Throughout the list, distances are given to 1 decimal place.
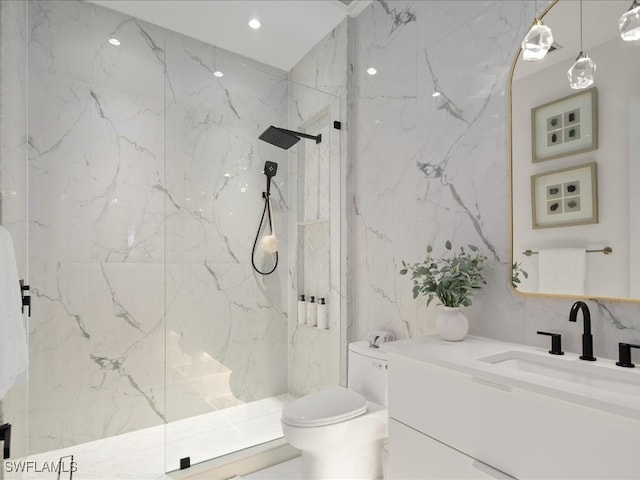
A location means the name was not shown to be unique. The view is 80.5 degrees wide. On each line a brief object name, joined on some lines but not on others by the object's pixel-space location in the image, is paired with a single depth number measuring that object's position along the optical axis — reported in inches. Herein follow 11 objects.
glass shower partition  83.6
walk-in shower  83.9
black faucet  48.8
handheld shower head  91.5
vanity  33.9
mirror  48.8
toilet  64.9
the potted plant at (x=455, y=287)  61.9
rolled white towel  79.7
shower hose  90.0
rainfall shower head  91.8
